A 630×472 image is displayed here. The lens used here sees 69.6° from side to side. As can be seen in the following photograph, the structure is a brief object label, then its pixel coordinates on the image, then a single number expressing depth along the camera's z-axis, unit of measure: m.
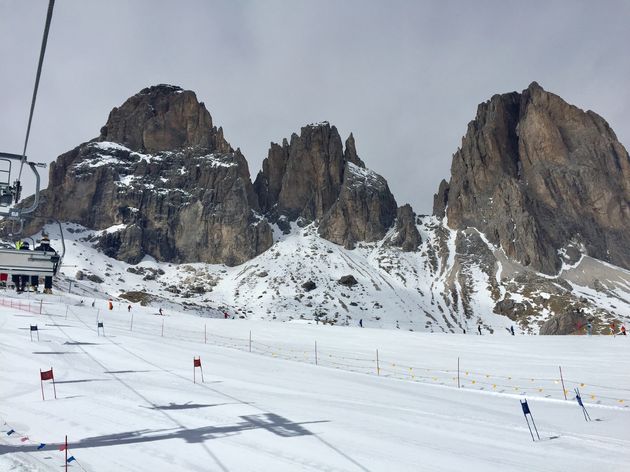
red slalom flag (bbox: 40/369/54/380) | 16.44
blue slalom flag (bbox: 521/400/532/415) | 11.63
